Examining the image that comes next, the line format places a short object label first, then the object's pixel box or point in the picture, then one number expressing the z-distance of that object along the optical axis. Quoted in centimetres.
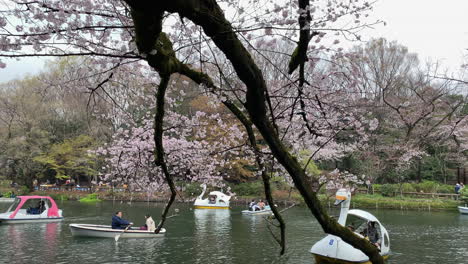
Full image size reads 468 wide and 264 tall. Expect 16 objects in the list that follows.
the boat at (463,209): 2047
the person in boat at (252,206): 2058
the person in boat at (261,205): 2082
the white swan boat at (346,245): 874
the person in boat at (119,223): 1302
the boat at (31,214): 1634
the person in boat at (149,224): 1315
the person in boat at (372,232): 1045
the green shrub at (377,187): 2613
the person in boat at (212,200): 2380
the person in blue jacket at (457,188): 2404
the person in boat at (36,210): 1732
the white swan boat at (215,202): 2336
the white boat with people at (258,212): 1998
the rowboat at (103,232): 1263
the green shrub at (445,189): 2536
